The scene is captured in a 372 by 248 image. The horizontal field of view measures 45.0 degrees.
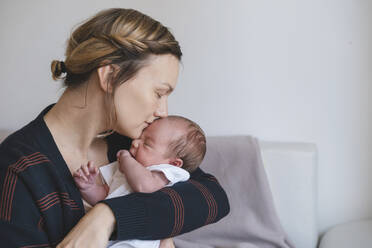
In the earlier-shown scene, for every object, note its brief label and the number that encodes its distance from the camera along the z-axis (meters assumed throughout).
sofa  1.87
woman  1.11
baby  1.27
